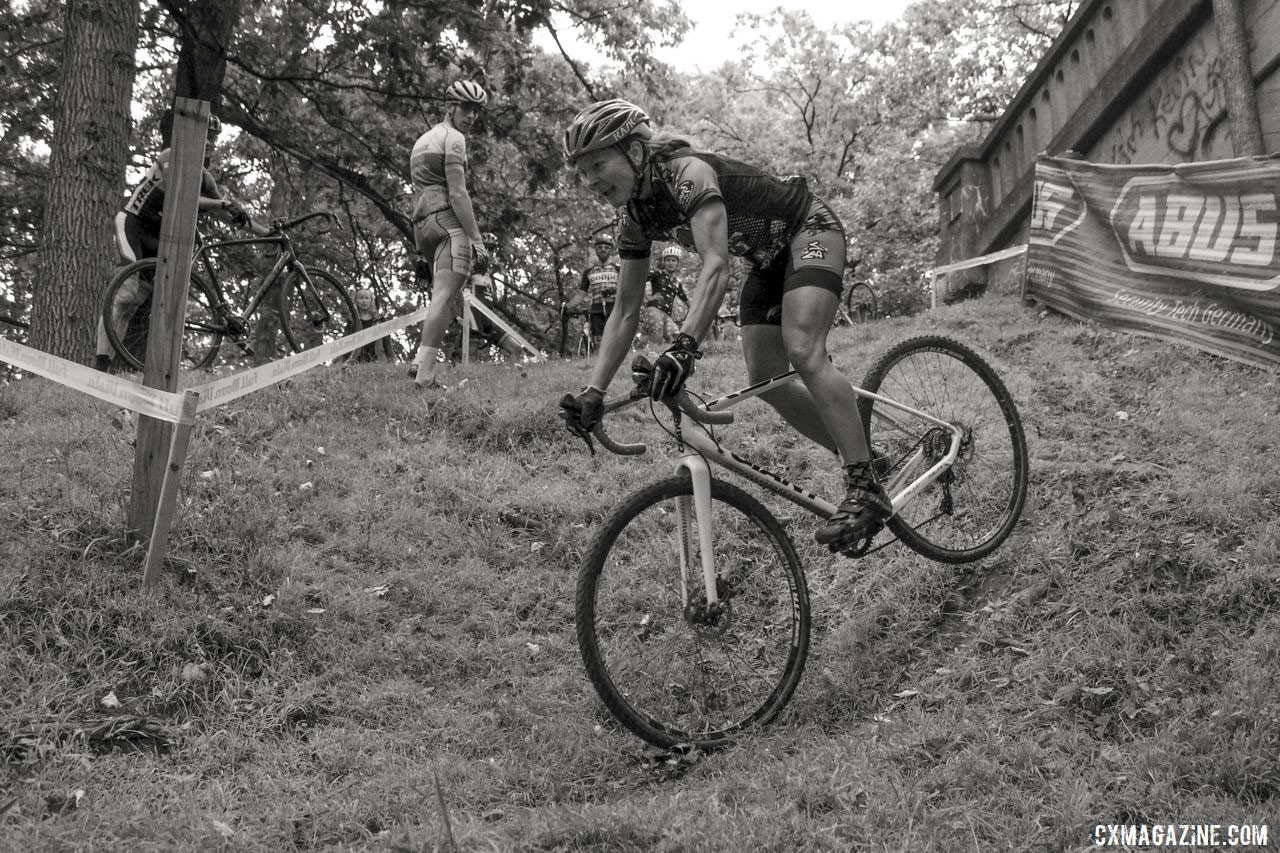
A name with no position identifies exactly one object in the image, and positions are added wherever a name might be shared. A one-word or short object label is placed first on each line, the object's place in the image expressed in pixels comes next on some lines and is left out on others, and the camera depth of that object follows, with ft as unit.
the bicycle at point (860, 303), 53.48
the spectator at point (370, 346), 34.45
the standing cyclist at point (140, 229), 25.03
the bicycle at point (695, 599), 12.24
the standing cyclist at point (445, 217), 26.02
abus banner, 24.41
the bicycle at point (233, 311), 25.29
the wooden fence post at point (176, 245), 15.16
